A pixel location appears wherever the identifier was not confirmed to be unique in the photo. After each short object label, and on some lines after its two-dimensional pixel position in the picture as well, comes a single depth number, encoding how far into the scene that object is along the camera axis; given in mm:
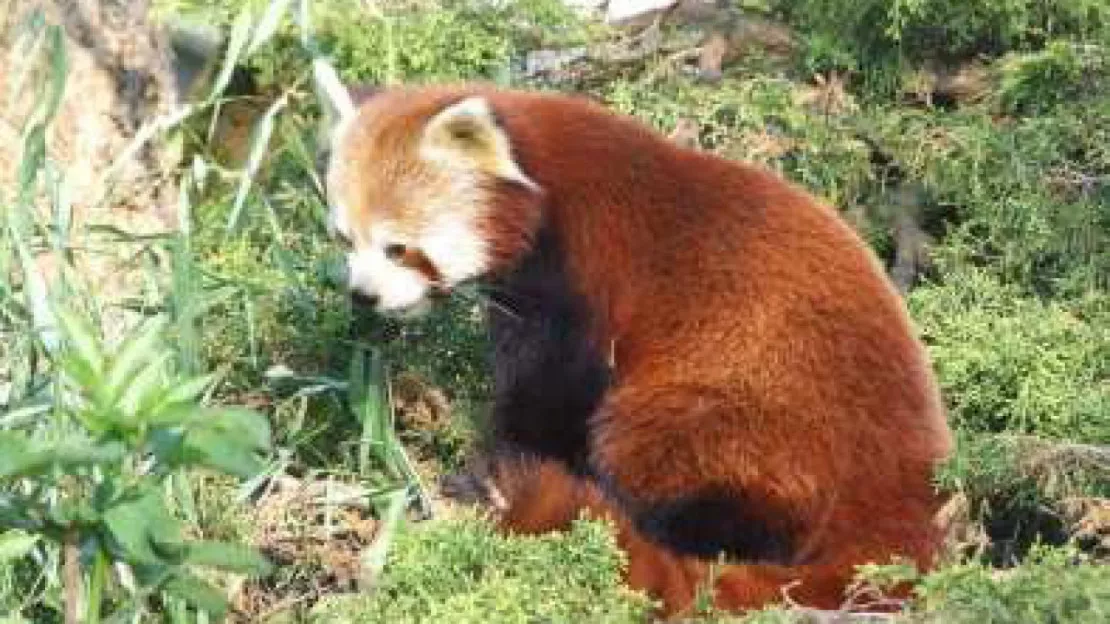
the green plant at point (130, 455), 4982
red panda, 7140
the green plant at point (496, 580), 6580
